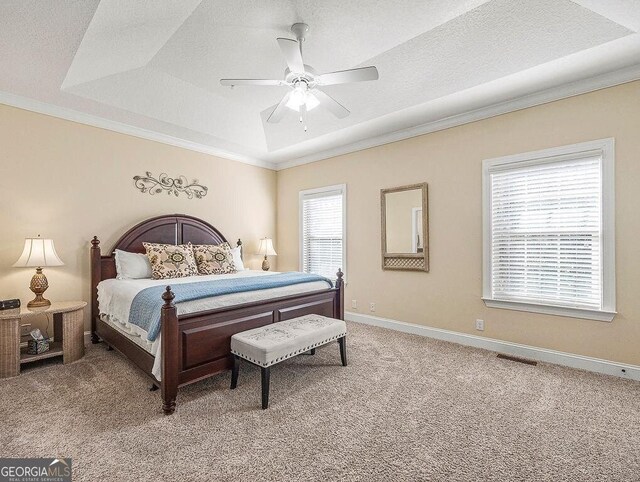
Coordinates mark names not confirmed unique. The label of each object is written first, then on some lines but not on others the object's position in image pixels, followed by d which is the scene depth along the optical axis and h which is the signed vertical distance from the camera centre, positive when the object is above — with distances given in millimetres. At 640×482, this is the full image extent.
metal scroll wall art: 4246 +780
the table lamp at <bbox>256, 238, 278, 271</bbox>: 5341 -164
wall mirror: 4055 +146
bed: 2229 -717
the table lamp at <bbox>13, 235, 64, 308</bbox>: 3039 -192
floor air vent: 3117 -1239
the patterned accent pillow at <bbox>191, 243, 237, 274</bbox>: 4148 -258
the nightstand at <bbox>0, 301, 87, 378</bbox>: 2750 -897
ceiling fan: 2252 +1248
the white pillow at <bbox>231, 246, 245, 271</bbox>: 4625 -292
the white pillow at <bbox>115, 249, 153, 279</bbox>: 3688 -305
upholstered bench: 2295 -809
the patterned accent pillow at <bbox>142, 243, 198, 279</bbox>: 3748 -257
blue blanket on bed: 2373 -445
